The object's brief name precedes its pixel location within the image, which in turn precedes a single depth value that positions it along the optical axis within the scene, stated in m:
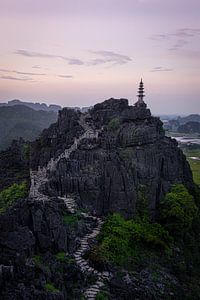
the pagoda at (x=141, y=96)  61.62
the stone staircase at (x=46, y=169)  37.97
